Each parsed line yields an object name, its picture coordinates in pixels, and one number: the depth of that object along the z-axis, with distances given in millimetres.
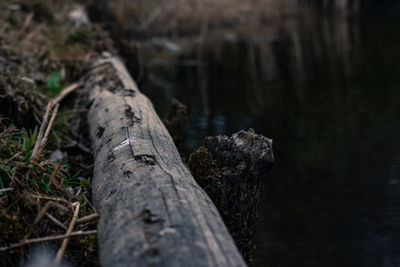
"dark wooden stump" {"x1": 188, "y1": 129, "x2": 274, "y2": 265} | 2842
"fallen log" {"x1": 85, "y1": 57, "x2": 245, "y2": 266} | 1888
